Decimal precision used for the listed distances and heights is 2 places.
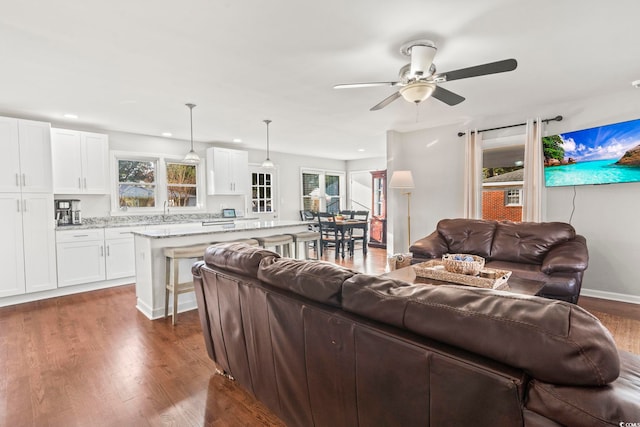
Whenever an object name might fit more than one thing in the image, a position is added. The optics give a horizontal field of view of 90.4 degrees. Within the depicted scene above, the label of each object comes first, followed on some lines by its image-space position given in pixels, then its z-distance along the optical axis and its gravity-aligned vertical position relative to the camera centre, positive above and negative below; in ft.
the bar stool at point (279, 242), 13.03 -1.57
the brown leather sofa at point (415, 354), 2.36 -1.42
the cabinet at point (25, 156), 12.42 +2.05
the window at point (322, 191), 27.07 +1.23
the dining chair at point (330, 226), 20.70 -1.44
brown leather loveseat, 9.74 -1.72
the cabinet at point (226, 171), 19.69 +2.18
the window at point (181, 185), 19.04 +1.27
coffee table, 7.72 -2.10
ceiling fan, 7.22 +3.10
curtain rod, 13.15 +3.51
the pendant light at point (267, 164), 16.29 +2.09
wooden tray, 7.61 -1.87
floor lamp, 15.98 +1.20
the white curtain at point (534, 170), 13.67 +1.41
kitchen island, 10.84 -1.79
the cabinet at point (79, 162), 14.33 +2.10
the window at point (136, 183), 17.31 +1.26
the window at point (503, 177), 14.93 +1.23
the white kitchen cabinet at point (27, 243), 12.48 -1.49
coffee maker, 14.74 -0.26
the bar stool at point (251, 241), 12.32 -1.41
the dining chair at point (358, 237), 21.62 -1.85
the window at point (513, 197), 15.16 +0.28
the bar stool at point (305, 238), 14.69 -1.60
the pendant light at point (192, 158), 13.95 +2.09
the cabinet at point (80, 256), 13.76 -2.22
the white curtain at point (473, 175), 15.42 +1.36
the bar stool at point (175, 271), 10.23 -2.18
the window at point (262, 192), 23.17 +0.96
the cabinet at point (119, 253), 14.98 -2.26
